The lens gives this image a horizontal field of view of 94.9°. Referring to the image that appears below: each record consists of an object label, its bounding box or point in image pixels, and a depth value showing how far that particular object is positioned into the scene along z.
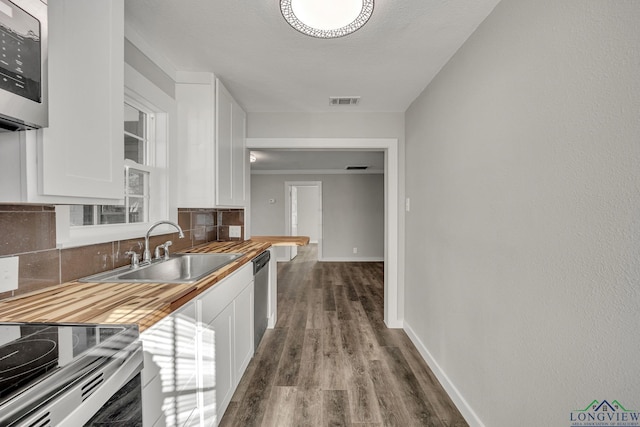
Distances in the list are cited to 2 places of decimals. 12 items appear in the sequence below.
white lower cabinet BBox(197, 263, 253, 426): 1.46
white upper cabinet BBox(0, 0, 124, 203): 0.93
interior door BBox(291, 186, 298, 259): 7.49
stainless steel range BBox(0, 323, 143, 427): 0.57
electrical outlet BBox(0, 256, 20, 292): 1.09
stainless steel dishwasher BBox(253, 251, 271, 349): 2.37
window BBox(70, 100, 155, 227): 1.83
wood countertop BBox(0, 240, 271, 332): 0.94
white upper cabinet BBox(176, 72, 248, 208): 2.26
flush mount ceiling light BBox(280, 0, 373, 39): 1.40
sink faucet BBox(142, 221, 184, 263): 1.82
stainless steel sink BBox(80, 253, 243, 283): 1.53
